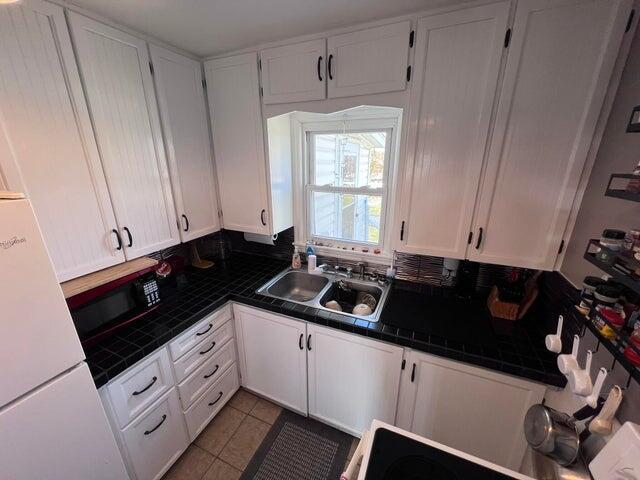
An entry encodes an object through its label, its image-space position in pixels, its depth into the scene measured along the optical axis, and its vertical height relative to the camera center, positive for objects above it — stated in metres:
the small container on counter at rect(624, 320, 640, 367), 0.68 -0.46
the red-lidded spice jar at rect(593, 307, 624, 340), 0.76 -0.44
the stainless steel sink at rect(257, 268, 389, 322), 1.73 -0.84
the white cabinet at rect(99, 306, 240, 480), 1.21 -1.20
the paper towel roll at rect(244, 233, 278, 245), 2.20 -0.60
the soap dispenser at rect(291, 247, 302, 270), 2.04 -0.72
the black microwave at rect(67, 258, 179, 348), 1.18 -0.66
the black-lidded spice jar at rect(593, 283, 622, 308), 0.80 -0.38
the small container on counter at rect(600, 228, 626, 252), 0.78 -0.22
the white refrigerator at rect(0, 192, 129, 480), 0.76 -0.64
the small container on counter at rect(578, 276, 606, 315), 0.85 -0.42
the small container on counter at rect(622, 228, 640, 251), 0.72 -0.20
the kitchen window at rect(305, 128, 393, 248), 1.80 -0.14
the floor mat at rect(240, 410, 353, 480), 1.51 -1.69
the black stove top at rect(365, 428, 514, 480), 0.75 -0.85
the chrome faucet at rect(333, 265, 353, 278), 1.92 -0.76
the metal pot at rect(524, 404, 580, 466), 0.78 -0.80
